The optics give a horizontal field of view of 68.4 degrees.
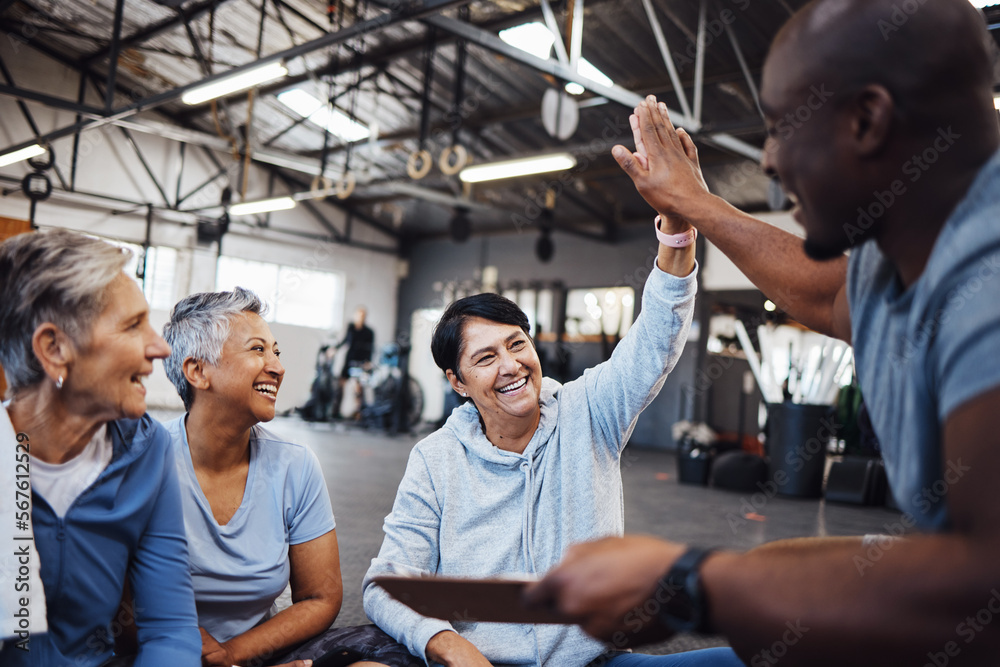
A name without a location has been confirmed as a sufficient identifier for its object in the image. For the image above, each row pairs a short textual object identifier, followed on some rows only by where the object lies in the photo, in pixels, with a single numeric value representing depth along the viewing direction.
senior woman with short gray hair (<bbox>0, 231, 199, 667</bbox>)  1.05
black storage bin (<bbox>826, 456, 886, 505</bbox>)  6.20
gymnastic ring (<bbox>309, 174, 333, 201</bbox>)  8.60
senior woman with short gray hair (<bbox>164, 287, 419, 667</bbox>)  1.52
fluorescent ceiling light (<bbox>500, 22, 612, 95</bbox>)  7.45
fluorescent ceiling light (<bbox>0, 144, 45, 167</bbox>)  9.59
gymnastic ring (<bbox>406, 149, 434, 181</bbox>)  7.03
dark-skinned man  0.53
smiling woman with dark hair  1.42
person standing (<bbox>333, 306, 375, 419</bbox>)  11.09
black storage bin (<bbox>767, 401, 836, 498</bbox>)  6.41
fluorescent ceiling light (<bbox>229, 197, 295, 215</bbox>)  10.60
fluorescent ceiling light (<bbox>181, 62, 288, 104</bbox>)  6.23
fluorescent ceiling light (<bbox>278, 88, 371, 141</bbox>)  10.79
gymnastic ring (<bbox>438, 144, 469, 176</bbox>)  6.83
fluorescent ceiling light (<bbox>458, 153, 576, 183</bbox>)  7.20
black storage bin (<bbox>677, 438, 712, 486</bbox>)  7.06
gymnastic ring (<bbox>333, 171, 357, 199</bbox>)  8.14
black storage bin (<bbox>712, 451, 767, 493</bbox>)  6.71
